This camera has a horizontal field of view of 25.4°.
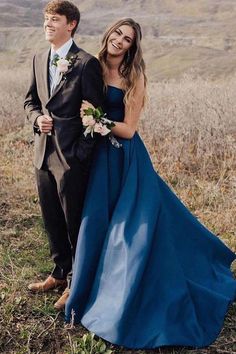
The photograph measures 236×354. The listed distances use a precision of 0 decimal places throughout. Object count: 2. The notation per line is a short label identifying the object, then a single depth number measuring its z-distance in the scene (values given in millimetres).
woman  3125
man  3012
